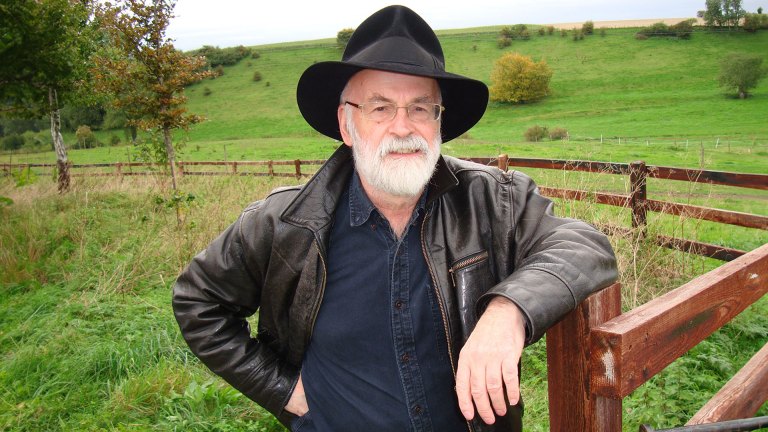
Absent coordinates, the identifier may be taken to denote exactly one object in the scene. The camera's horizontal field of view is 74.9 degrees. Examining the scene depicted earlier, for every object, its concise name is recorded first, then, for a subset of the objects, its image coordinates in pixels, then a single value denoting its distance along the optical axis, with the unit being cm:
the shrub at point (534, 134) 3200
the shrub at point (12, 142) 4717
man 188
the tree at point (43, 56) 886
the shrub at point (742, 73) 4166
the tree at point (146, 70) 805
